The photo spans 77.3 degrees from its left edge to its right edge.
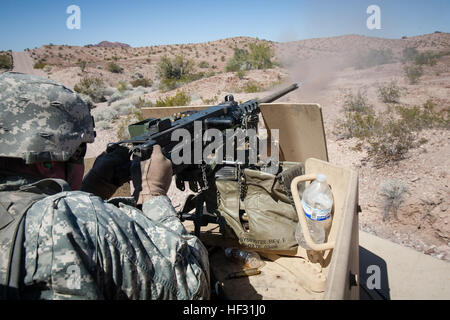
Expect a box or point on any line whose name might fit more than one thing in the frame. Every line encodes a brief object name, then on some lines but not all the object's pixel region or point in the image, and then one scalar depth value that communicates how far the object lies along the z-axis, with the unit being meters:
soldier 0.98
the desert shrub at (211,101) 12.15
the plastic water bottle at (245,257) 2.24
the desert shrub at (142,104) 12.82
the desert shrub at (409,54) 21.69
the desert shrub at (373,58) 20.69
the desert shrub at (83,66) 30.22
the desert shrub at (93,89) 17.67
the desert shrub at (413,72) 14.00
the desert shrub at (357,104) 9.63
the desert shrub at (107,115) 11.78
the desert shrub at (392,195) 4.02
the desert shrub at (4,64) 33.59
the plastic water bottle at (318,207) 1.87
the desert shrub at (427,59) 18.27
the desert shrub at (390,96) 10.36
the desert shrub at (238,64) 24.02
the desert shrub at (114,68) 33.06
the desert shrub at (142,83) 22.09
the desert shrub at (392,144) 5.33
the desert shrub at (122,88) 18.72
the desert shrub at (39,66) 35.48
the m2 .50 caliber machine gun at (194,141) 1.94
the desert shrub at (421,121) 6.17
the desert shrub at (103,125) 10.66
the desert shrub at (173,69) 22.00
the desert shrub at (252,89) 14.29
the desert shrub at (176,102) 10.97
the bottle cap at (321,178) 1.93
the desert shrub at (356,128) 6.79
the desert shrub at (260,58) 22.78
